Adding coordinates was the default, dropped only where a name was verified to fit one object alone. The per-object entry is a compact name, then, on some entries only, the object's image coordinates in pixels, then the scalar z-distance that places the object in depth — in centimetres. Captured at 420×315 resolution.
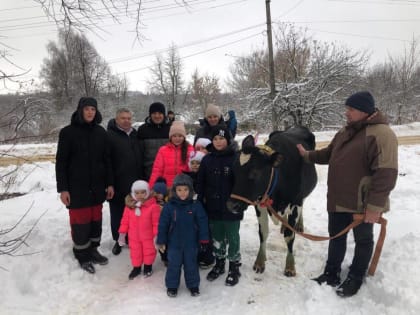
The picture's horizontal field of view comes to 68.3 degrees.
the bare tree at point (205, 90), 3953
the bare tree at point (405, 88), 2594
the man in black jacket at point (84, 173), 412
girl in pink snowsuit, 411
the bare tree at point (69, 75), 3268
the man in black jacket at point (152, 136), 483
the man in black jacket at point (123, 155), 464
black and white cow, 359
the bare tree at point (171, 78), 4316
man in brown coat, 308
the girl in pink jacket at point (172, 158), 429
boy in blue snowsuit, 372
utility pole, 1512
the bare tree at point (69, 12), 374
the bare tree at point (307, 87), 1622
